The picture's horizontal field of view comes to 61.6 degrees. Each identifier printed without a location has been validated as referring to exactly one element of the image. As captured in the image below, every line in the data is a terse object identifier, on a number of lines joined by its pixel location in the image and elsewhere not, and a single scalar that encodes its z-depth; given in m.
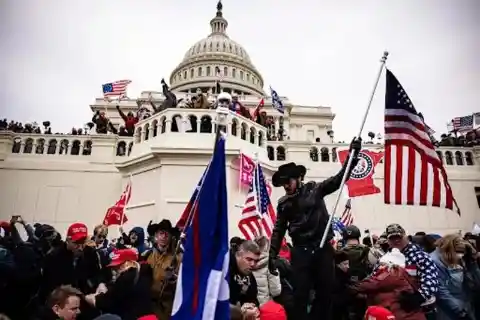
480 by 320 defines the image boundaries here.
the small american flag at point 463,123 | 19.66
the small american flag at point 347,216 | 11.39
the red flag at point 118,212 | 11.05
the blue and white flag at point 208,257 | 2.33
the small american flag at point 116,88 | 20.89
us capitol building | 13.88
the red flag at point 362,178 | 12.37
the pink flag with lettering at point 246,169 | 12.36
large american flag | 4.63
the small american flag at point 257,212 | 8.07
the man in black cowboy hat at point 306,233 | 3.91
